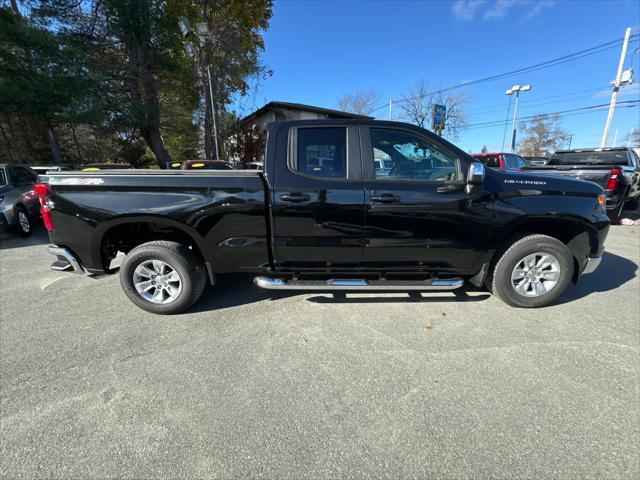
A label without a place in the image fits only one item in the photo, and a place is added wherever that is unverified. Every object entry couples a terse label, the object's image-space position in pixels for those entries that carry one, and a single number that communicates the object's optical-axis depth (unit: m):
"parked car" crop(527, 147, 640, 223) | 6.53
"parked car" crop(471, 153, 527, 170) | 9.94
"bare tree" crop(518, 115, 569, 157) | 51.66
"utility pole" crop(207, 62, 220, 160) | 13.38
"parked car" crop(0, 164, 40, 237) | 6.03
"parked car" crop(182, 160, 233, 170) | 9.01
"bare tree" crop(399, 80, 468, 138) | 36.94
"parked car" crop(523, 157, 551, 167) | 20.78
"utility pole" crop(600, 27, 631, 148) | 17.19
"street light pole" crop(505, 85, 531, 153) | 27.14
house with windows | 22.17
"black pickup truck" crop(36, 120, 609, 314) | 2.83
